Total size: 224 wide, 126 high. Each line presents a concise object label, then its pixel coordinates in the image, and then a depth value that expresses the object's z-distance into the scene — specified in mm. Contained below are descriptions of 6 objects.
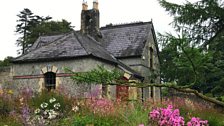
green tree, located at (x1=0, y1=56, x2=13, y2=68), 32253
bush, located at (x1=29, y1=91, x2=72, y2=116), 8313
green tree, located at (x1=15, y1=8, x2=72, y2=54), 34378
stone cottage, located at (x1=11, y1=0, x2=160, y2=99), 15883
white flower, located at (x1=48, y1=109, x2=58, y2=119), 7103
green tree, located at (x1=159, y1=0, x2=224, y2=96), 2894
